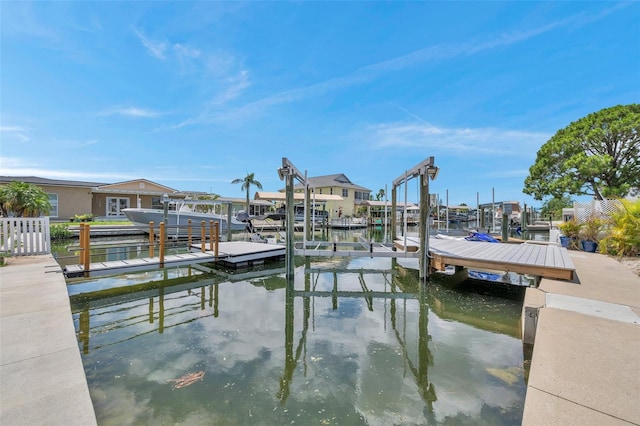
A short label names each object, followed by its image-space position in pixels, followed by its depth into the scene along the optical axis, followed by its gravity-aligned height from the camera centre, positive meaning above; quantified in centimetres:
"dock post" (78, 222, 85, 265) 577 -63
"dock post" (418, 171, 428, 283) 661 -25
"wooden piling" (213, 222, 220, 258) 775 -53
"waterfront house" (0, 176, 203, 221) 2100 +143
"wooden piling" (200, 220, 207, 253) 841 -92
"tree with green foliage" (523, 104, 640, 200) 1756 +408
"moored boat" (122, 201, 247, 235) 1642 -19
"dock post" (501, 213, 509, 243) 1137 -47
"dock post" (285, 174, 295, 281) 692 -35
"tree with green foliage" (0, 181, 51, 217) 1023 +45
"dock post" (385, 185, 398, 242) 1037 +6
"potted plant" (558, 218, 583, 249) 1034 -64
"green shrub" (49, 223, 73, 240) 1444 -98
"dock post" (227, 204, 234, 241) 1269 -33
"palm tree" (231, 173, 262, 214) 3238 +372
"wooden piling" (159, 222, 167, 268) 662 -68
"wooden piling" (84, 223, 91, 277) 569 -77
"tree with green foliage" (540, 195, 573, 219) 3727 +174
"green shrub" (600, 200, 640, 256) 784 -38
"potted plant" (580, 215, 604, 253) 948 -55
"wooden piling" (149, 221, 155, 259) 689 -69
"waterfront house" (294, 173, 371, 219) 3844 +291
